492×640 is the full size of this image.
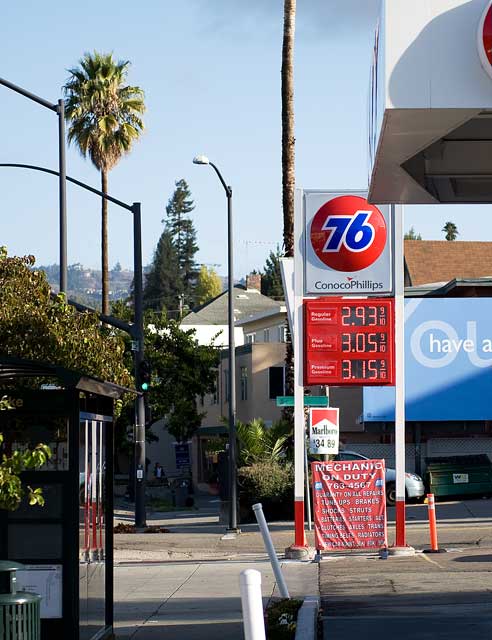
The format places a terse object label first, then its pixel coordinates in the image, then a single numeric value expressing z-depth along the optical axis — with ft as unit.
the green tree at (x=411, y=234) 428.03
